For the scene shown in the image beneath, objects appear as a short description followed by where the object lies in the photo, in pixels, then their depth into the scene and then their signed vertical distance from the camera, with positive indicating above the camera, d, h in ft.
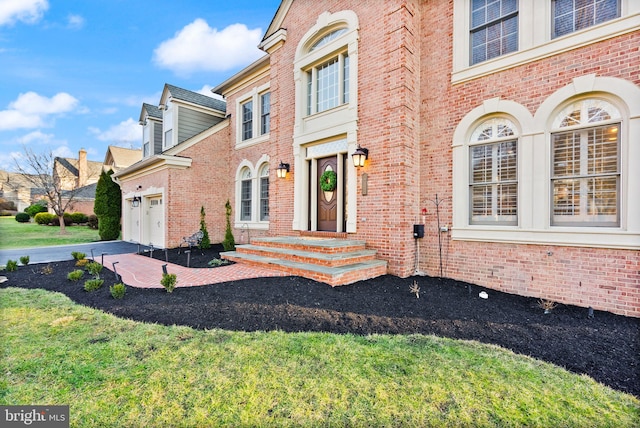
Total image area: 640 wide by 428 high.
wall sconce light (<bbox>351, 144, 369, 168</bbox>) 21.94 +4.39
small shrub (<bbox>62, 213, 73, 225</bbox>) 76.90 -1.88
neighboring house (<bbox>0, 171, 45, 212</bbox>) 110.93 +7.71
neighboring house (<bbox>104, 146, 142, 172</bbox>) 87.61 +17.47
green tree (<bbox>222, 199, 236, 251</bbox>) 33.83 -3.52
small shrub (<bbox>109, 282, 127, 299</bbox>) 15.75 -4.38
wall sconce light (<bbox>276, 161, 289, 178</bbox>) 28.58 +4.32
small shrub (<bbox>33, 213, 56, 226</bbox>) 76.18 -1.60
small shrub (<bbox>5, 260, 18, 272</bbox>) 23.56 -4.57
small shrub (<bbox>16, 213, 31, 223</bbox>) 83.46 -1.50
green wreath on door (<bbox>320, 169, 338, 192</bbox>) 25.44 +2.89
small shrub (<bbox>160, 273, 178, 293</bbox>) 16.78 -4.13
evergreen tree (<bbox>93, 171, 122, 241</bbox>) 53.01 +0.79
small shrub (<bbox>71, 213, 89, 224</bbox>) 78.70 -1.64
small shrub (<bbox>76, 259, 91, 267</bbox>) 25.41 -4.54
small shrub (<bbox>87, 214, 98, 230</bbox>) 71.24 -2.49
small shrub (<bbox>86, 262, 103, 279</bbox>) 20.95 -4.19
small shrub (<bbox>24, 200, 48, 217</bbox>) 83.97 +0.60
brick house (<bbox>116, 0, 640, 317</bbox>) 14.70 +5.17
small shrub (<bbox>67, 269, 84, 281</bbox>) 19.80 -4.45
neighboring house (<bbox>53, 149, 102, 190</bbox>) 98.17 +15.99
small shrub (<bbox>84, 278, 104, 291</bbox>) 17.35 -4.49
